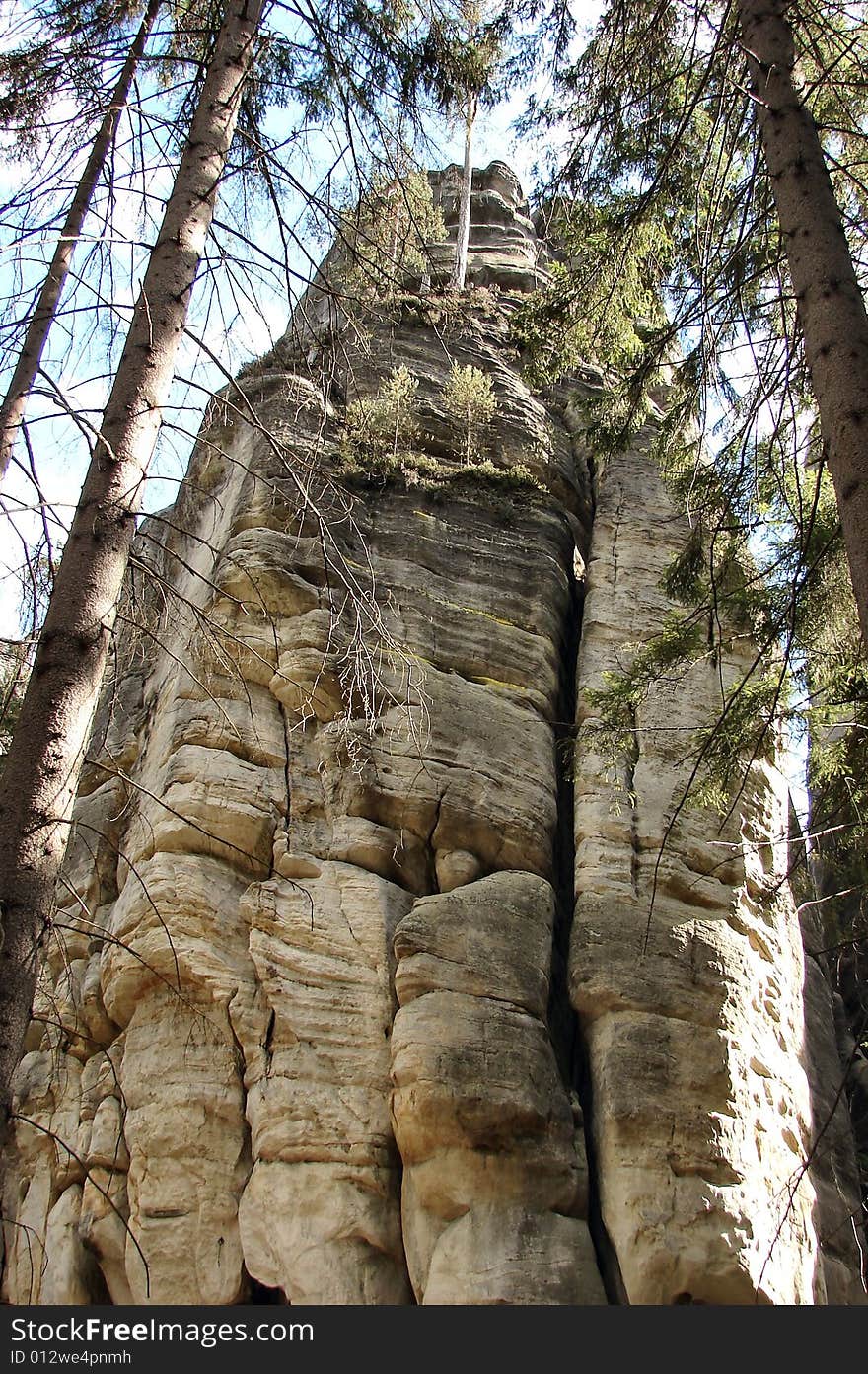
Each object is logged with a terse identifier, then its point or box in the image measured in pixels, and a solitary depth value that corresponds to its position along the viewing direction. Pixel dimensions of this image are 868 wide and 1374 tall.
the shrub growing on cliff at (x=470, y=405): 14.46
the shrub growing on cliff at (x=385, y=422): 13.65
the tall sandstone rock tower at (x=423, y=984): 8.38
